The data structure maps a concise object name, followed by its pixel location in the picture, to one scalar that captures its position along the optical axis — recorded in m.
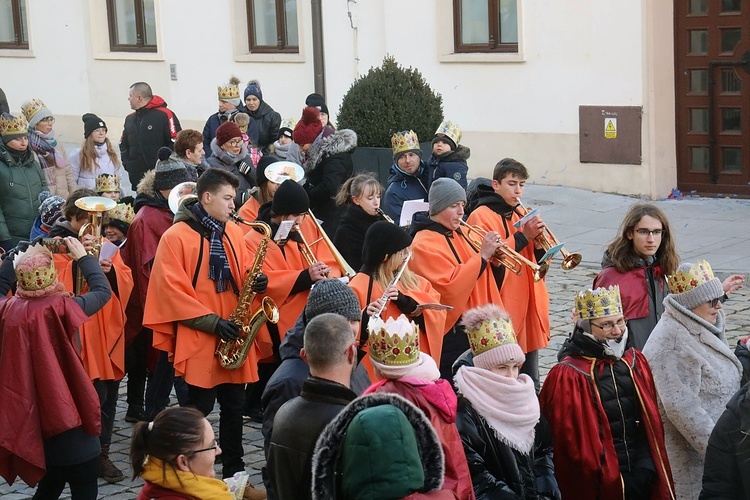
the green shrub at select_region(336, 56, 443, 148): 14.42
